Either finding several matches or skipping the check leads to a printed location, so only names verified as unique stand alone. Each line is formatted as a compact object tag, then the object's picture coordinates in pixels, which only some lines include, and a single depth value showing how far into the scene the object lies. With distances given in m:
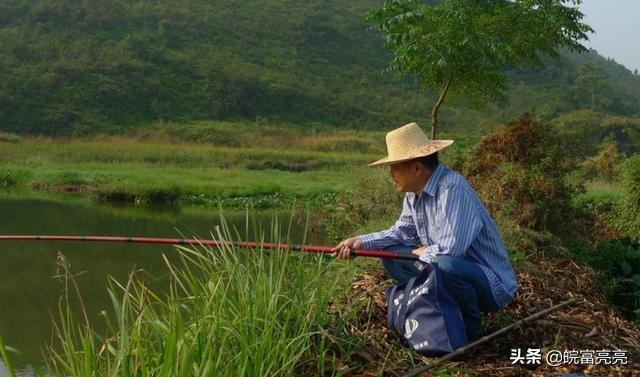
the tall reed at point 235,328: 2.73
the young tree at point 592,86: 55.84
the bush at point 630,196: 8.93
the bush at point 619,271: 5.53
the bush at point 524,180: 5.82
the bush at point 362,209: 8.12
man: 3.34
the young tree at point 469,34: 9.52
